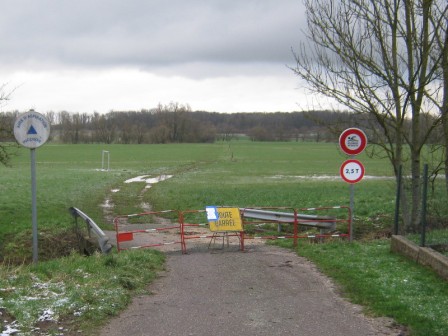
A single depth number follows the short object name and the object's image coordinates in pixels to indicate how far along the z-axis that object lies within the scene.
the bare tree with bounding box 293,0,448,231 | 13.32
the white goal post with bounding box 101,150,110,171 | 49.69
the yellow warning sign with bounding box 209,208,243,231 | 12.33
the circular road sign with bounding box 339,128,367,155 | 12.12
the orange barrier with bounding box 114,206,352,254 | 13.16
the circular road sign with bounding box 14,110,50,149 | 9.68
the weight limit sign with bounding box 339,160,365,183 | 12.18
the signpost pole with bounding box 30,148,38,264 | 9.96
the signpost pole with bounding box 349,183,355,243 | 12.57
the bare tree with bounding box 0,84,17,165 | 17.03
